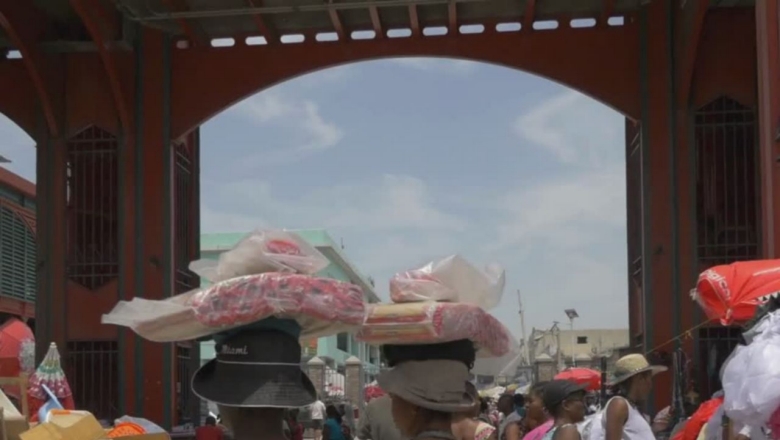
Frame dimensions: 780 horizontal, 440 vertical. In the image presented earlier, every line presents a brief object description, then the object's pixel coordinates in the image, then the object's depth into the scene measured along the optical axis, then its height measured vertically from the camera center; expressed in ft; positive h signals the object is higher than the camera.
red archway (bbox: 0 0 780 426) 46.34 +7.17
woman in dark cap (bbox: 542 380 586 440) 18.52 -2.14
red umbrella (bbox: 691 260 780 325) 17.83 -0.41
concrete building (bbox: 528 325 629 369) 217.68 -15.35
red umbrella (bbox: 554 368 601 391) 40.96 -3.97
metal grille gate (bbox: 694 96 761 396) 45.27 +2.59
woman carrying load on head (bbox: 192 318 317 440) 8.48 -0.81
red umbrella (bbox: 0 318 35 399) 39.42 -2.48
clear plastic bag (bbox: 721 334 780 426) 13.76 -1.42
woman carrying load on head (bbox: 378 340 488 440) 9.98 -1.07
